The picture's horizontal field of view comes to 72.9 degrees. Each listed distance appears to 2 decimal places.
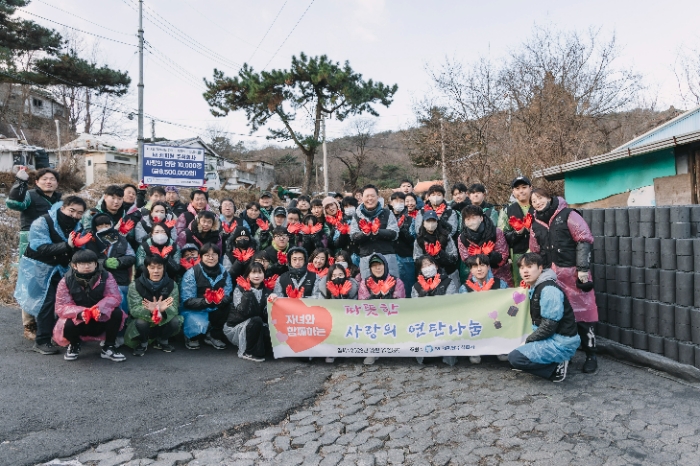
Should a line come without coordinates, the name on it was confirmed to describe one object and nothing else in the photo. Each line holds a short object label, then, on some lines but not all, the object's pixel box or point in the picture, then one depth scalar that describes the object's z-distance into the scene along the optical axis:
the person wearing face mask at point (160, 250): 5.99
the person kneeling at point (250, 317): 5.56
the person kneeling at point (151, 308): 5.51
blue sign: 15.28
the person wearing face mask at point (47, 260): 5.35
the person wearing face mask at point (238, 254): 6.32
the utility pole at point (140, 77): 17.67
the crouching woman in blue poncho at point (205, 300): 5.90
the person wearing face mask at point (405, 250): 6.55
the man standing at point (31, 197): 5.53
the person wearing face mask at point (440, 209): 6.38
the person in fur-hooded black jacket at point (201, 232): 6.46
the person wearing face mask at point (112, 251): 5.60
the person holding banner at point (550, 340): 4.49
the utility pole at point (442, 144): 15.86
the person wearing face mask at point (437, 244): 6.04
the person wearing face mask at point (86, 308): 5.01
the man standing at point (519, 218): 5.79
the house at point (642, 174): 8.45
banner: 5.09
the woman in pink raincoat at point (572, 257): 4.99
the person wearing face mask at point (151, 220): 6.22
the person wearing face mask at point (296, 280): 5.82
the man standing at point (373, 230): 6.28
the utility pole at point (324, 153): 26.88
